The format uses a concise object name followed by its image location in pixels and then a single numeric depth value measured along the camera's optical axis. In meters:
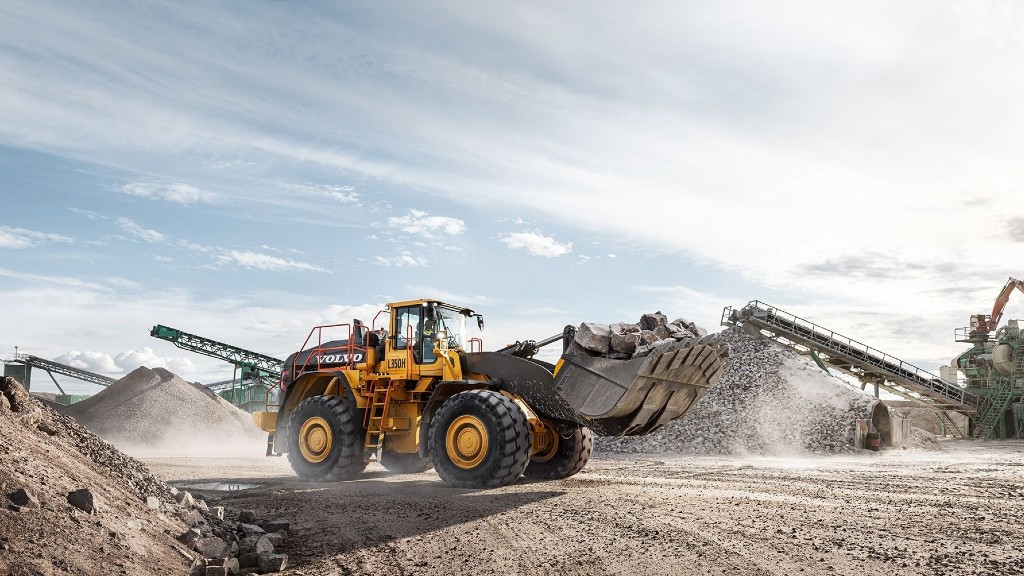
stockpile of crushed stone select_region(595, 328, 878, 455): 22.30
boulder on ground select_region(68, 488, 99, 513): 6.02
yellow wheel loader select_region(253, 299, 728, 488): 9.76
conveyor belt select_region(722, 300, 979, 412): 29.02
